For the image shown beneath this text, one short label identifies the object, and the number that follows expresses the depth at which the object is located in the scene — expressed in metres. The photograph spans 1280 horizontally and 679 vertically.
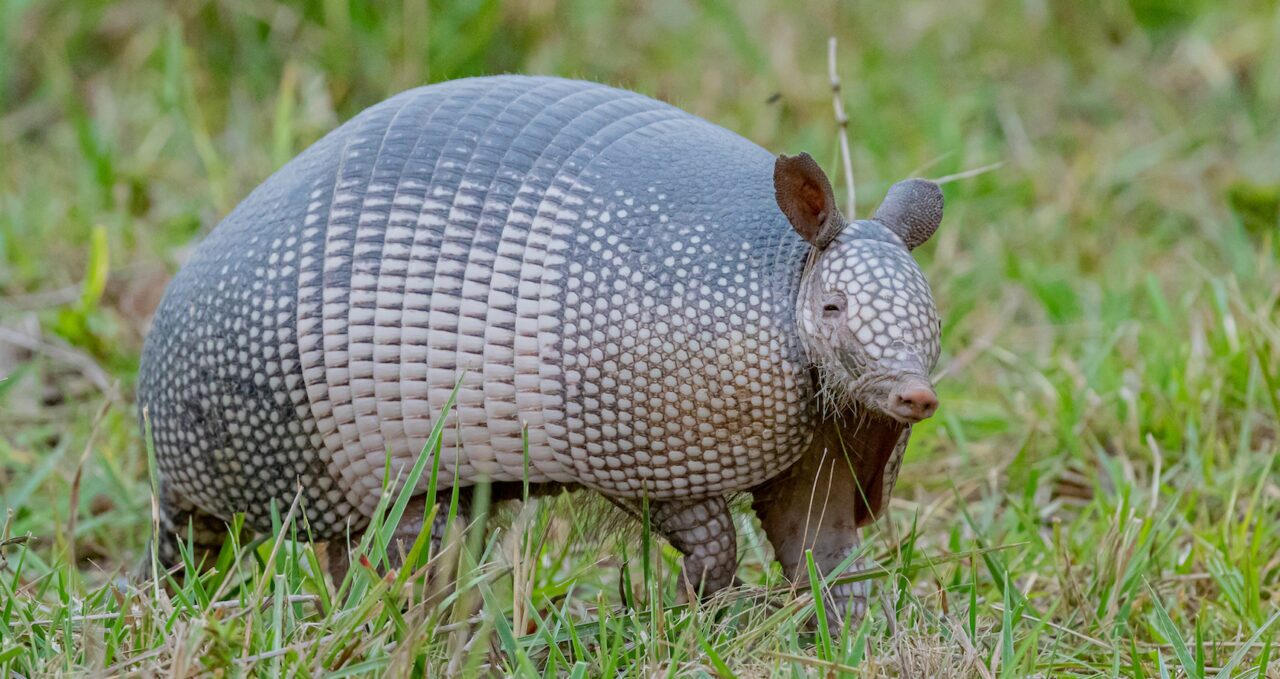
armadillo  6.54
